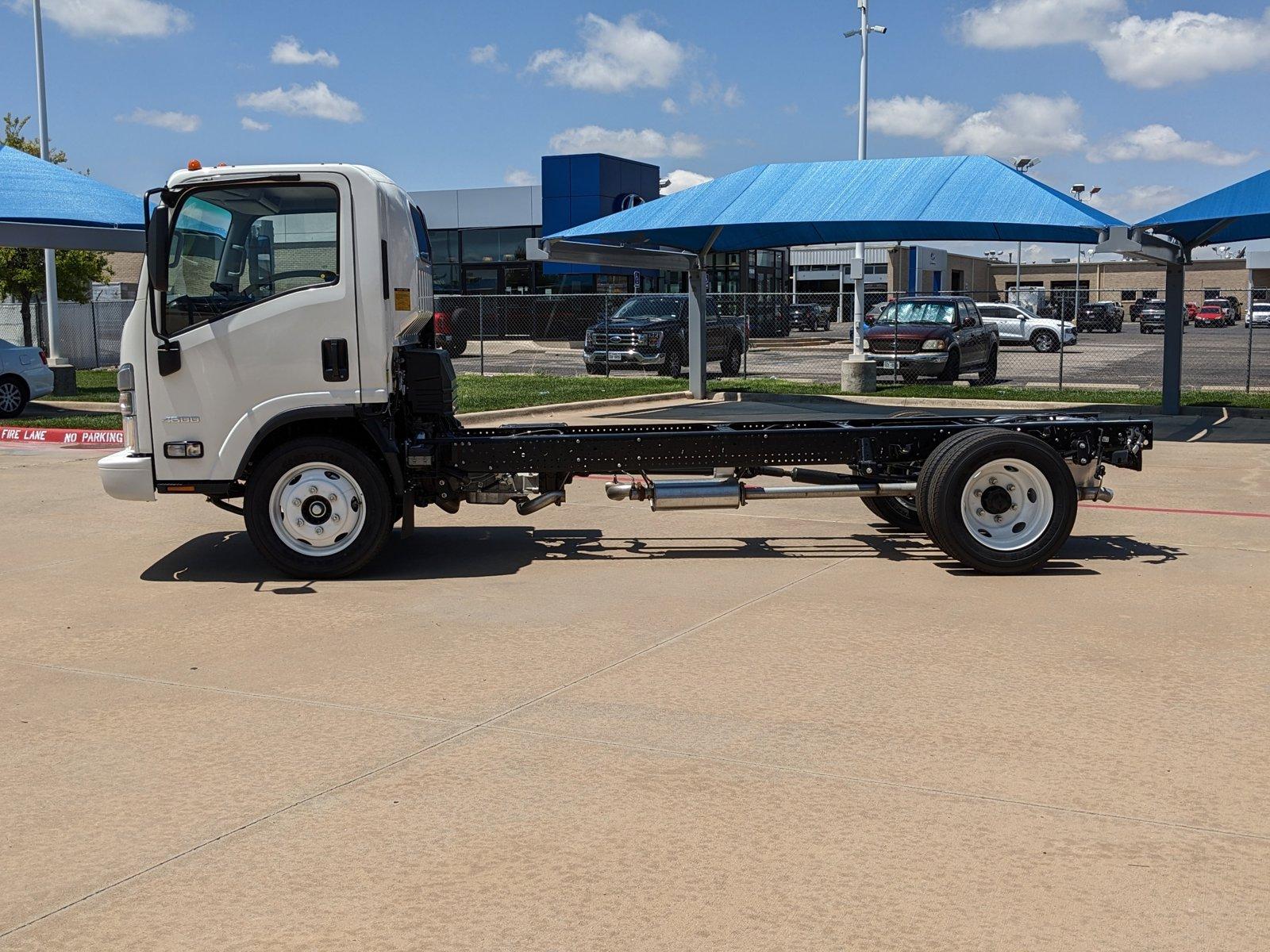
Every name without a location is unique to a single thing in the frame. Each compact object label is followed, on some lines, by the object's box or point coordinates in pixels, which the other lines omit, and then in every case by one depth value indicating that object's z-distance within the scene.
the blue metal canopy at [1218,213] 17.86
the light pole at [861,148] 26.25
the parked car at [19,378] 21.20
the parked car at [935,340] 27.38
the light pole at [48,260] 26.59
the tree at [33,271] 32.44
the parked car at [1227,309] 73.38
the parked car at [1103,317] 61.81
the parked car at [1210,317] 70.44
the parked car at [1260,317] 64.44
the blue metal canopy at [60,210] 20.00
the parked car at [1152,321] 58.94
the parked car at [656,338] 29.45
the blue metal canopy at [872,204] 18.30
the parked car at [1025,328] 44.60
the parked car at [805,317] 55.88
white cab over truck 8.38
